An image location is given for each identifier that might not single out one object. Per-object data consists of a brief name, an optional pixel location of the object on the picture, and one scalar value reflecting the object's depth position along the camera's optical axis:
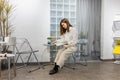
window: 4.15
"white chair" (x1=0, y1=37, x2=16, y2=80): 2.94
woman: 3.46
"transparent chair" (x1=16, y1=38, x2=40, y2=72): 3.95
